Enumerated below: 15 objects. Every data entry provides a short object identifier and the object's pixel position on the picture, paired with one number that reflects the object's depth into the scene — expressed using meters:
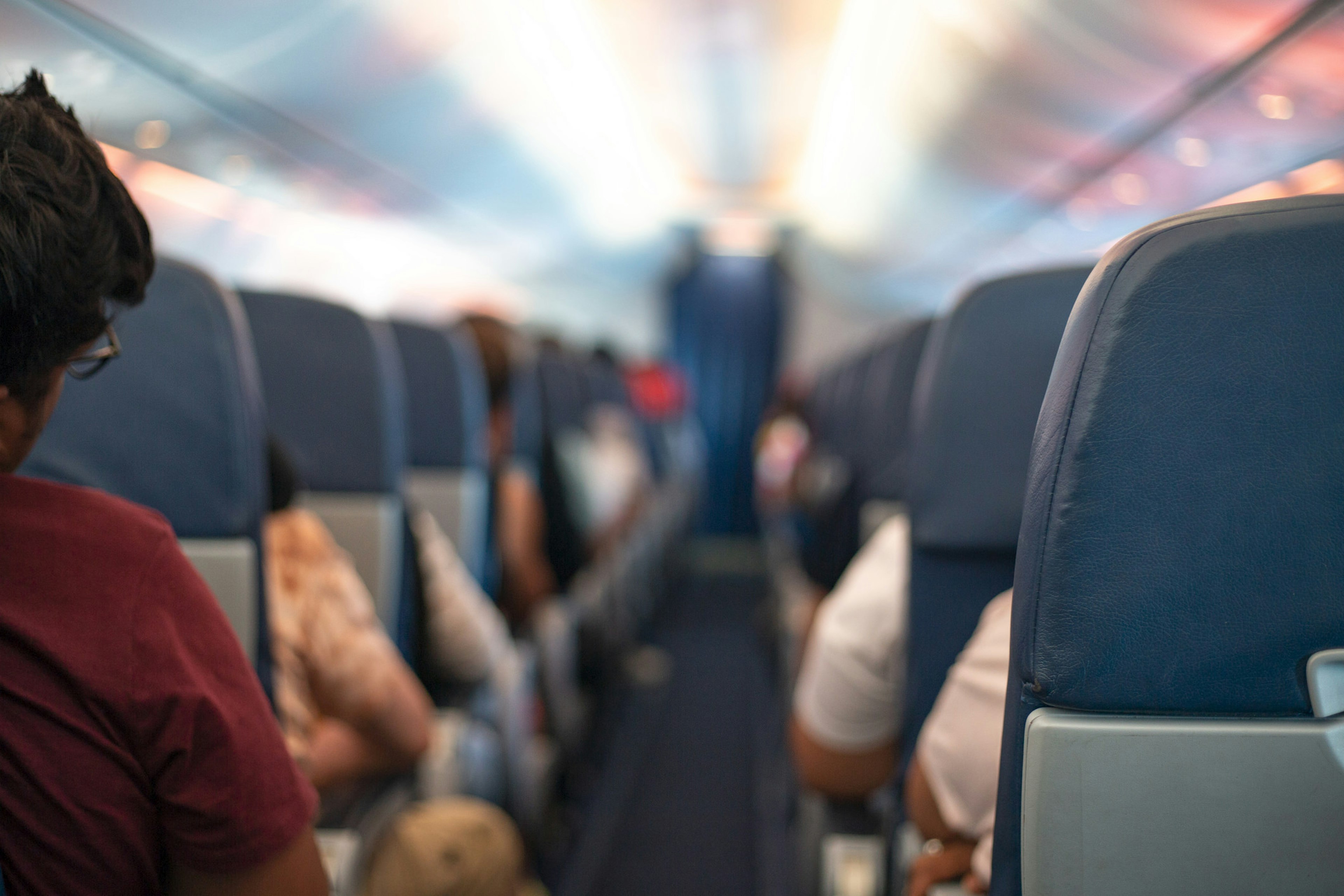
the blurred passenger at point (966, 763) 1.08
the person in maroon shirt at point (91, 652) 0.71
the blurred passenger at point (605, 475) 3.44
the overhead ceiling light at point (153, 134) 2.41
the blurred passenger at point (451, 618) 2.07
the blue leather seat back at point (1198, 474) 0.75
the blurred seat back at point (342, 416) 1.78
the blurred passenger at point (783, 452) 5.27
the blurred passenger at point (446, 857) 1.48
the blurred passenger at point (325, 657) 1.40
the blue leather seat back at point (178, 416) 1.11
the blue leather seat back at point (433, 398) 2.45
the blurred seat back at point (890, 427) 1.94
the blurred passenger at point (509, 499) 2.93
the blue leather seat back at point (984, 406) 1.27
